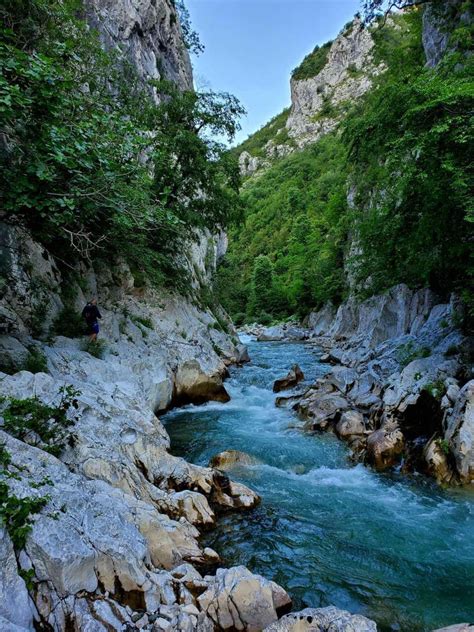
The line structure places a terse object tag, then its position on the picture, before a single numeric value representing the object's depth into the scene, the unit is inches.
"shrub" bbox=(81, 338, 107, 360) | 392.1
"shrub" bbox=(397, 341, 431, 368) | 486.7
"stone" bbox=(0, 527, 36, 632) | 116.2
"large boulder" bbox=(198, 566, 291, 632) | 156.9
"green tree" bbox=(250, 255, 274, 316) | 2209.6
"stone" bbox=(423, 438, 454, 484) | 310.5
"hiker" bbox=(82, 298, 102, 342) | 407.5
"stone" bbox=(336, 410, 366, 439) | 406.9
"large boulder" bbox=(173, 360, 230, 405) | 533.3
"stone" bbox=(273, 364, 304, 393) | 628.4
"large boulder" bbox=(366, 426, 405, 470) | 345.4
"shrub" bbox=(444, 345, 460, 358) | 425.4
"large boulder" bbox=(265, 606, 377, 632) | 146.6
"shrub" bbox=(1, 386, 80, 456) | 204.8
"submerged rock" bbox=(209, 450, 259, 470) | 342.0
